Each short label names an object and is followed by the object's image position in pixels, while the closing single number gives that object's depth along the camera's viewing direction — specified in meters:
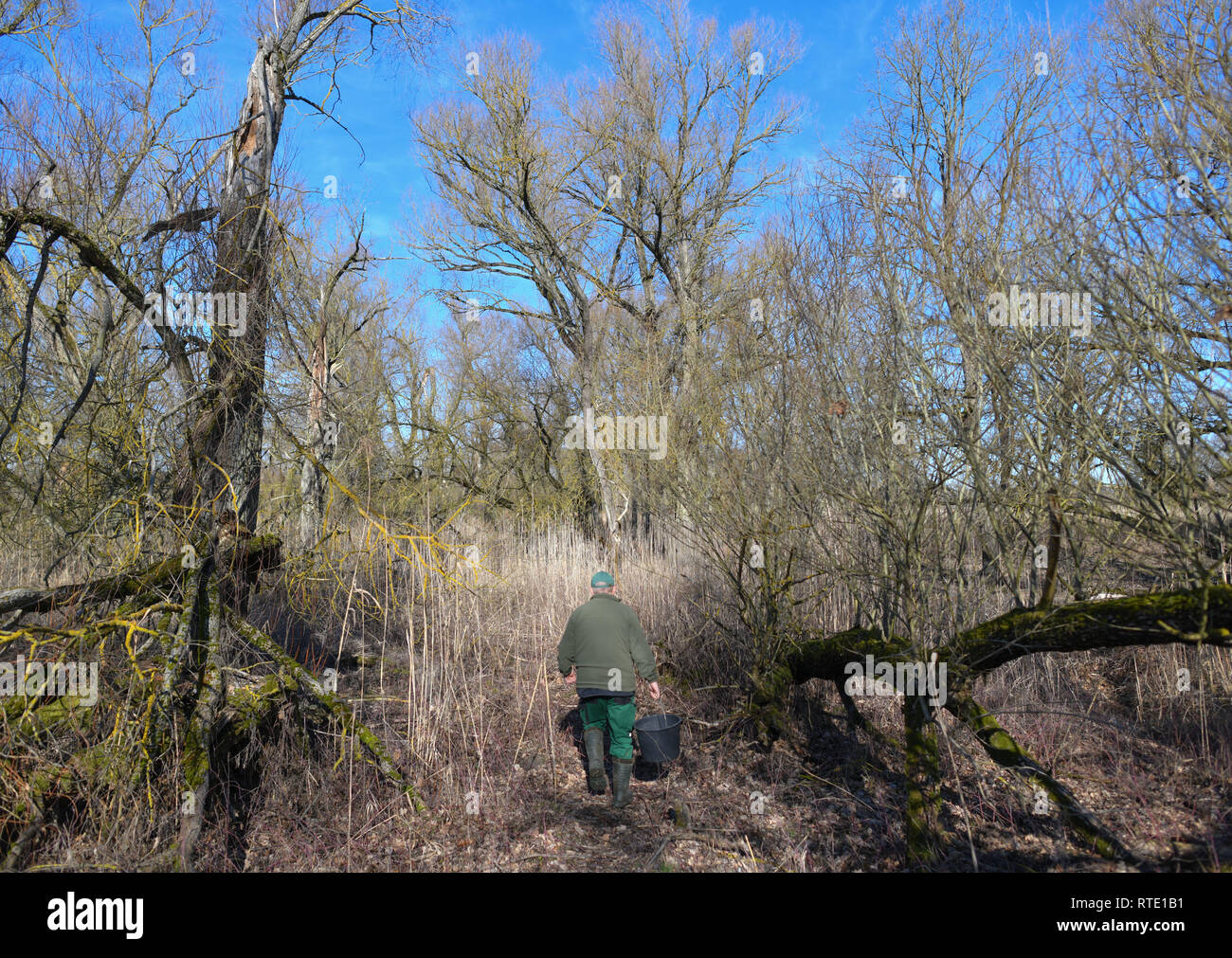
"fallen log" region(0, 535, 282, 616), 4.10
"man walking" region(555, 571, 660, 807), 5.10
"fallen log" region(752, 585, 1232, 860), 3.06
